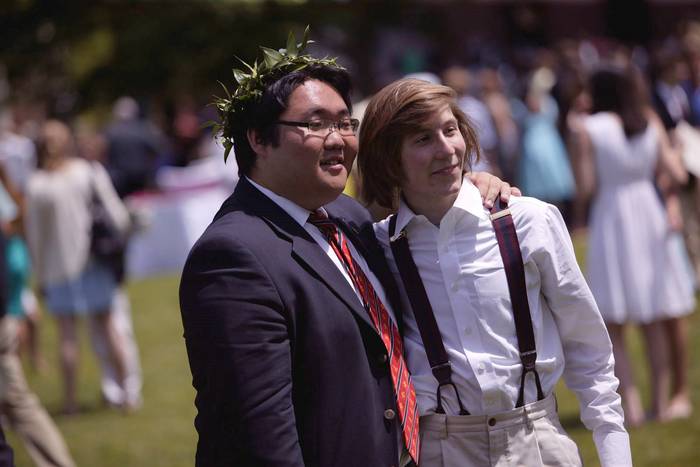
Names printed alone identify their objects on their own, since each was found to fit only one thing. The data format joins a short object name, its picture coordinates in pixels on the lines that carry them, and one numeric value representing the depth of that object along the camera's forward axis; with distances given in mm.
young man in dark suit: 5641
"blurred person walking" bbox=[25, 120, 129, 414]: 17250
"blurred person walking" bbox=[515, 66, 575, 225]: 29455
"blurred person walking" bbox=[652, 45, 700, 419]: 14148
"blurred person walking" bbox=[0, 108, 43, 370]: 15492
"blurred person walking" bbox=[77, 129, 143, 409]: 17437
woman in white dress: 13789
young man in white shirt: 6312
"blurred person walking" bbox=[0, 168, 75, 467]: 12227
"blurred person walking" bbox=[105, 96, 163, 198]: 29766
